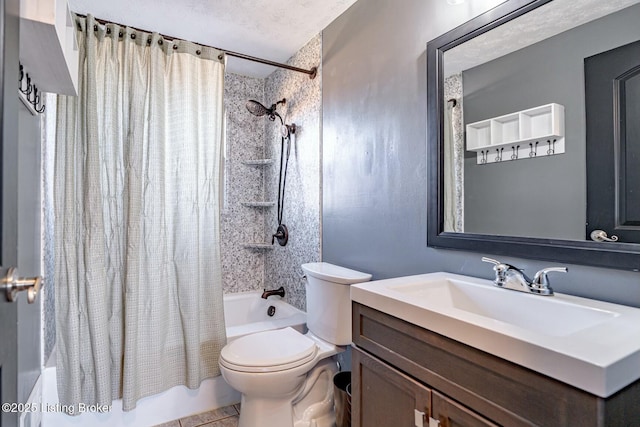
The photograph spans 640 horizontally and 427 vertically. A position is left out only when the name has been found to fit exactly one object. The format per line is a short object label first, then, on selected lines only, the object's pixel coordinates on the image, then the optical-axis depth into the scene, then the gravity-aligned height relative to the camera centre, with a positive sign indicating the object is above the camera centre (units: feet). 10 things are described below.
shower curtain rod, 6.81 +3.34
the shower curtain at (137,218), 5.42 -0.03
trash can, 5.25 -3.00
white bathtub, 5.59 -3.48
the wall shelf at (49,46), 3.14 +1.87
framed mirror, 3.10 +0.92
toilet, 5.05 -2.33
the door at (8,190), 2.05 +0.18
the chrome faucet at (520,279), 3.32 -0.70
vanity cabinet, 2.03 -1.33
